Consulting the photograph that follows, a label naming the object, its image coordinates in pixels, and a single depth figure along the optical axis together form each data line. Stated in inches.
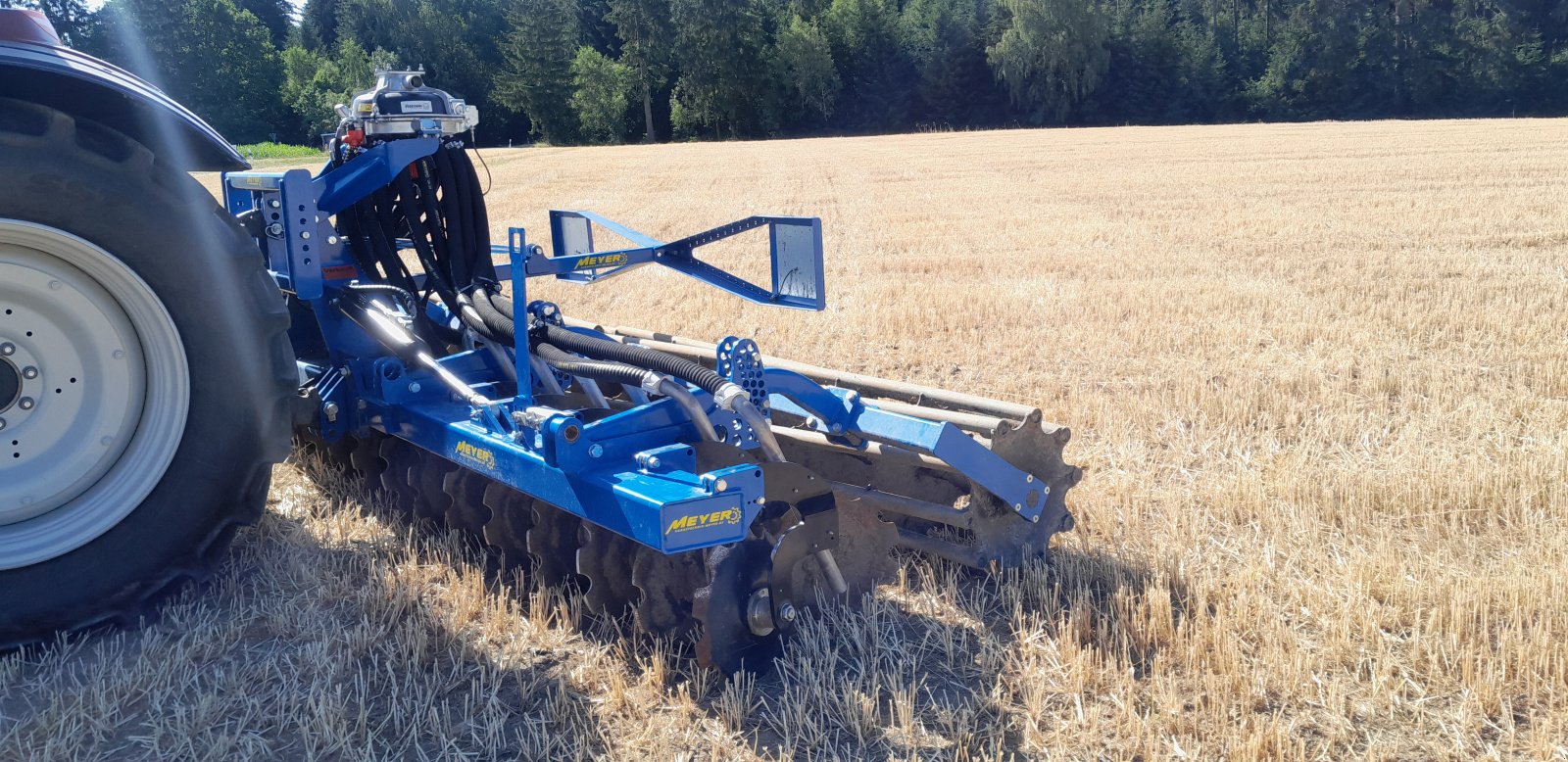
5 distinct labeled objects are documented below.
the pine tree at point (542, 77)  2434.8
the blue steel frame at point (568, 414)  104.9
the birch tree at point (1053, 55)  2305.6
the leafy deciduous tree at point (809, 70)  2454.5
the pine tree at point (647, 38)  2541.8
